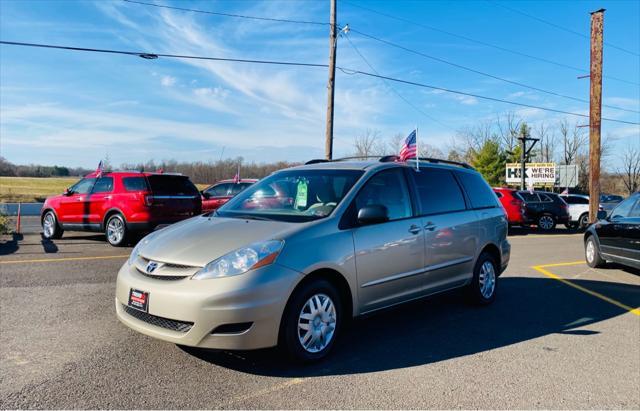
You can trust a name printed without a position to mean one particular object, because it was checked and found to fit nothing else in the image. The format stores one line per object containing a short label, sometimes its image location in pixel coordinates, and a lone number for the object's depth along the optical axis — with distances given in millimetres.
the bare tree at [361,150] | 41531
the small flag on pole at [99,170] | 11469
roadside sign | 36375
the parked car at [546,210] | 18875
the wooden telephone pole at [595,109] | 17672
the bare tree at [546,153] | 64812
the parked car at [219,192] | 15492
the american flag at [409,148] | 5900
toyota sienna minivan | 3512
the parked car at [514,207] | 16812
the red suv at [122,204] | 10672
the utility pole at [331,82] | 17609
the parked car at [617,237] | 8289
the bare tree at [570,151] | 64438
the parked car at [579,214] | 20978
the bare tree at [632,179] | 72688
